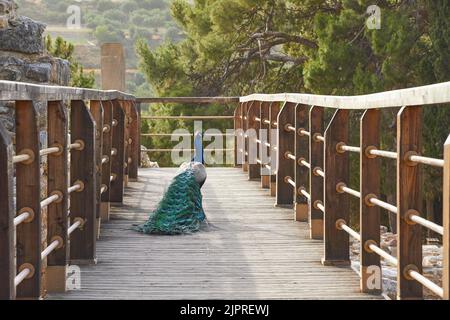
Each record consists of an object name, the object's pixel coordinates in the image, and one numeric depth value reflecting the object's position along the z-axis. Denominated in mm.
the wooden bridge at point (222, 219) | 6712
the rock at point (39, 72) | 12716
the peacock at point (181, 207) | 11784
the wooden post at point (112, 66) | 26284
